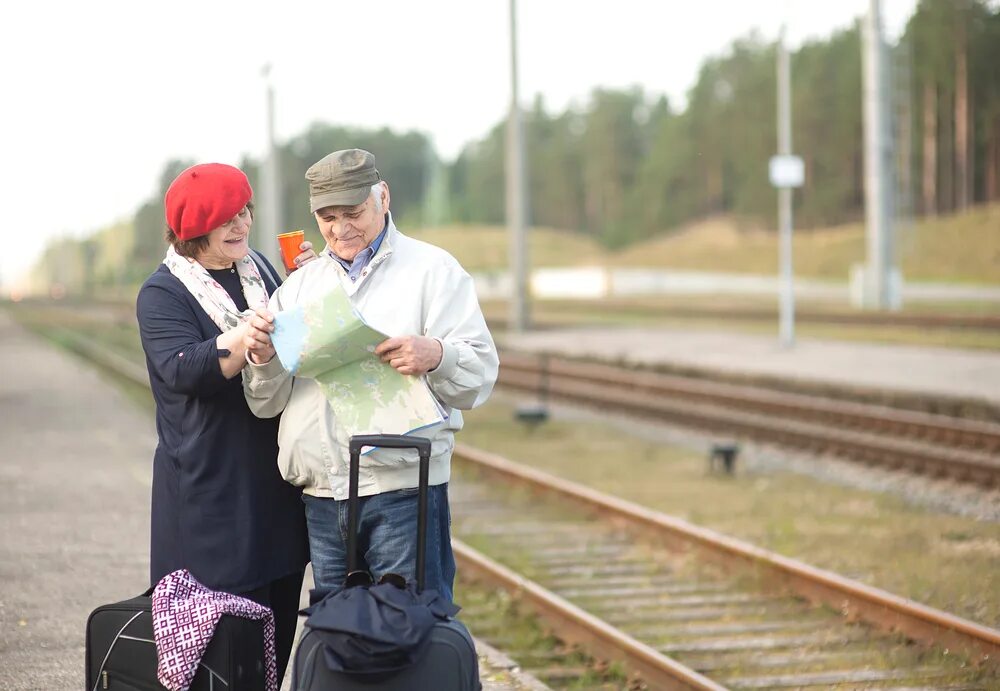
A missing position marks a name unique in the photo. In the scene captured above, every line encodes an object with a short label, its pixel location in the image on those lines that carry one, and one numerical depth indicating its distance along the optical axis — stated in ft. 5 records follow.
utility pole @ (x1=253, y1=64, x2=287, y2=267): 95.55
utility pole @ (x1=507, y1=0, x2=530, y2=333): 92.89
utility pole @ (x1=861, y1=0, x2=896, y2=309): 81.97
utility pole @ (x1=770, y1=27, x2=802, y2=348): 70.28
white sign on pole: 70.13
